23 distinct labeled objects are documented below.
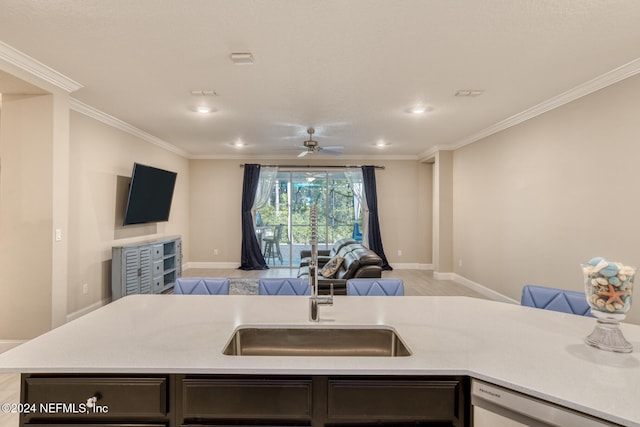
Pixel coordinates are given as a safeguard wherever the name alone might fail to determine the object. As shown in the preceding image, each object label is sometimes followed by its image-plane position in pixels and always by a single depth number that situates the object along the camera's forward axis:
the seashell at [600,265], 1.24
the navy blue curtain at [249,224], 7.01
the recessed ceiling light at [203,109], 3.82
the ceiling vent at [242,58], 2.51
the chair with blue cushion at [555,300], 1.97
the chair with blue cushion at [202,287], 2.38
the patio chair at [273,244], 7.26
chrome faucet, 1.60
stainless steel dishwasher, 0.94
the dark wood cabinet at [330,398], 1.16
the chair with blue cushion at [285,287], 2.39
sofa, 3.53
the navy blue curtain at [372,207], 7.03
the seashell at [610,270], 1.20
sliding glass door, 7.23
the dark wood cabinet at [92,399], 1.16
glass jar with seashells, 1.20
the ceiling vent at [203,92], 3.27
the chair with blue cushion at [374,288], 2.41
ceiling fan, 4.69
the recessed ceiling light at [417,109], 3.83
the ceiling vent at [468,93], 3.29
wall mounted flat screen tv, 4.53
